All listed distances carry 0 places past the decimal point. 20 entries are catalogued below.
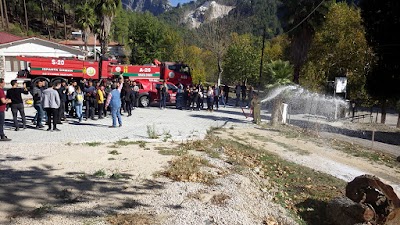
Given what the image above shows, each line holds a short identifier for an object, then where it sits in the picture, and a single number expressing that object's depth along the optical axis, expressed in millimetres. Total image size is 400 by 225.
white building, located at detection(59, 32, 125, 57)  57625
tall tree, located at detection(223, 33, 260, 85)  40469
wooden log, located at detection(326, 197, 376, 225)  6129
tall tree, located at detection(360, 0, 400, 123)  18906
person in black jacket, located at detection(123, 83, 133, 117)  15125
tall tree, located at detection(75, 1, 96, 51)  43000
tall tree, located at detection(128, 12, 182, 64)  52438
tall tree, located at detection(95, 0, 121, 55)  30014
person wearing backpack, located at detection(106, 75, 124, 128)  11805
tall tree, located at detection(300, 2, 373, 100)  27109
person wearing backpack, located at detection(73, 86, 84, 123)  12695
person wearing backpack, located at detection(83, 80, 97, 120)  13430
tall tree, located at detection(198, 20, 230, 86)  41312
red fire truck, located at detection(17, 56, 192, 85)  21812
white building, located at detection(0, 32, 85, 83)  30672
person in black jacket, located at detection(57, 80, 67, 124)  12070
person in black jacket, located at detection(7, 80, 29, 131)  10281
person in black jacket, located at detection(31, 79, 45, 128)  11109
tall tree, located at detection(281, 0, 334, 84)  23000
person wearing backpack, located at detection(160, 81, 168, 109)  19016
